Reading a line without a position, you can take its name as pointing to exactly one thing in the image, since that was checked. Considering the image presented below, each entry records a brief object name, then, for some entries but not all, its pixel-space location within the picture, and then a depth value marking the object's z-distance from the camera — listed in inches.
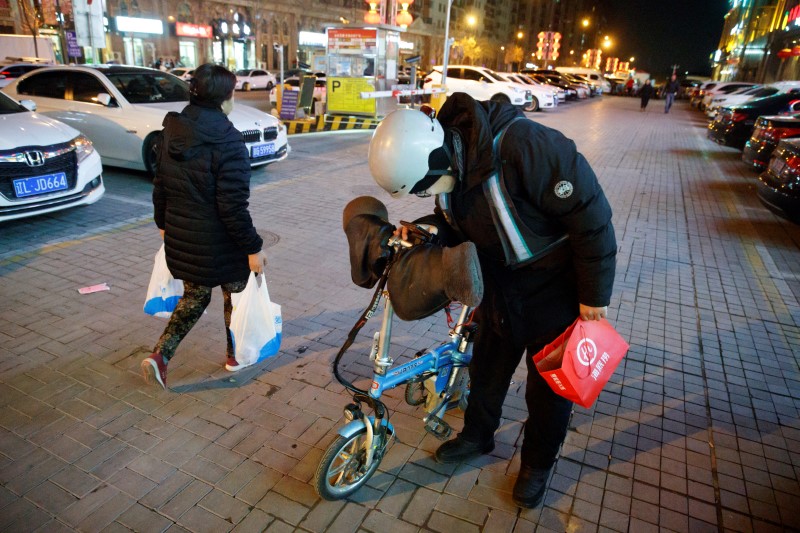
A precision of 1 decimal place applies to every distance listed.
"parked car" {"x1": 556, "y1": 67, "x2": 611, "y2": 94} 1750.7
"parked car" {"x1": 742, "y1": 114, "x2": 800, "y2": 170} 356.5
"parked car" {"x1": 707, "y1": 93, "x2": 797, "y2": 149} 519.6
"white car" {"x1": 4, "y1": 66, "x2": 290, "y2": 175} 319.6
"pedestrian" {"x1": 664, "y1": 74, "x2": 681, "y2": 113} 1119.9
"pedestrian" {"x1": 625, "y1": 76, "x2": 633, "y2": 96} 1893.5
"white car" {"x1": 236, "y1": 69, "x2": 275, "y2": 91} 1330.0
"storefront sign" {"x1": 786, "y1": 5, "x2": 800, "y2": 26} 1127.9
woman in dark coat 113.5
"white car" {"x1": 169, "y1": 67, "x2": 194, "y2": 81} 1197.8
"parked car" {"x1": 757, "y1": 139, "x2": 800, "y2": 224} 262.8
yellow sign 617.0
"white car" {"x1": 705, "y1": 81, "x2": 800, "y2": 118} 696.7
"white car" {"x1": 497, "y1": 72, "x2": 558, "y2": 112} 972.6
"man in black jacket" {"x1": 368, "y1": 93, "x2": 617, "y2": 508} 74.4
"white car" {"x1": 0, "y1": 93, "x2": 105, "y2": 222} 219.6
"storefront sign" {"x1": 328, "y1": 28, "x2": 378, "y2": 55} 613.3
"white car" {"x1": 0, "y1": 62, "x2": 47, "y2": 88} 747.7
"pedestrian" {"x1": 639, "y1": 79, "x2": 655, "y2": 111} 1134.4
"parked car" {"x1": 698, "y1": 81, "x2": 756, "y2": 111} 1069.1
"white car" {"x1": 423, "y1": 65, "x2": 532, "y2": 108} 874.1
